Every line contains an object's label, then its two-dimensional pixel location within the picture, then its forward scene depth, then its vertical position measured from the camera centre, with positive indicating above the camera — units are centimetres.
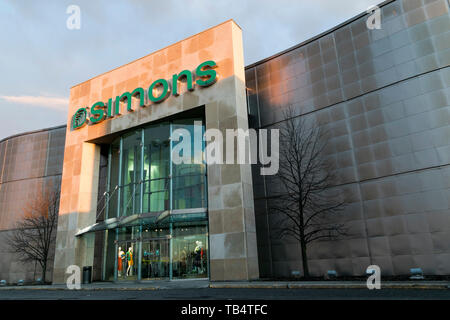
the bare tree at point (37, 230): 2822 +373
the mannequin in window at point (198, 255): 1952 +70
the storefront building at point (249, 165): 1672 +607
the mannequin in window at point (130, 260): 2161 +67
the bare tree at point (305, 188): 1864 +398
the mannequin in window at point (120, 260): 2227 +72
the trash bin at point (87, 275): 2220 -9
